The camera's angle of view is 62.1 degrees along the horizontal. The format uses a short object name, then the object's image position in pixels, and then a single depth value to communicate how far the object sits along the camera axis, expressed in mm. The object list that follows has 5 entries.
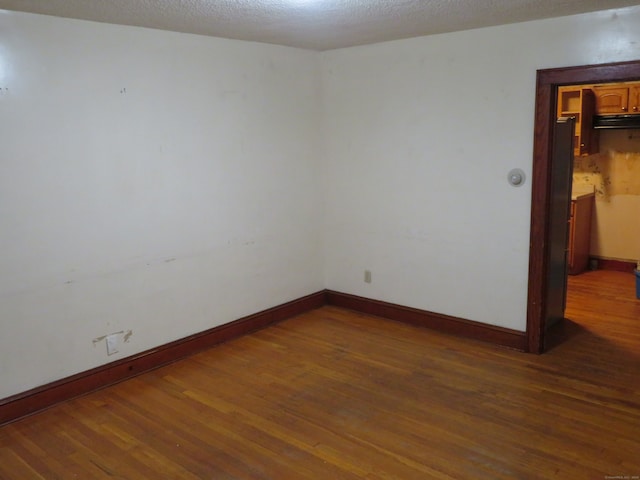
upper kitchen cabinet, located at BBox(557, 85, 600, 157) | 5586
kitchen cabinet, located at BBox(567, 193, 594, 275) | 5785
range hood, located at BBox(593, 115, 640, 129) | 5547
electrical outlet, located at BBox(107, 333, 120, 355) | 3460
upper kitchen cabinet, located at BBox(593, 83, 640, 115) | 5535
